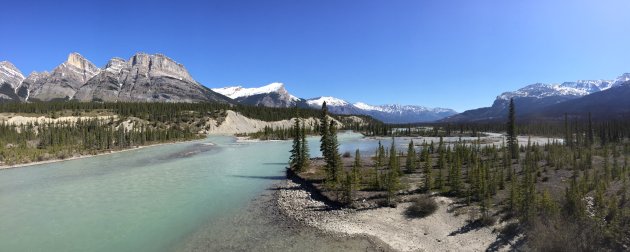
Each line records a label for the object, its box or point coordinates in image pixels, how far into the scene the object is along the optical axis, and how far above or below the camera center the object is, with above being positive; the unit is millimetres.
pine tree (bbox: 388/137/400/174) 48662 -4019
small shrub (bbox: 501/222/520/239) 26278 -7415
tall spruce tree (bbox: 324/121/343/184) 47197 -4415
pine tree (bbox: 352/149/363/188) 44625 -6024
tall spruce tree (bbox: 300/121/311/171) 61344 -4519
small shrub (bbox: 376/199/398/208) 35681 -7292
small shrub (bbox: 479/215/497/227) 28672 -7229
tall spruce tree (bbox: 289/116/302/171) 62094 -3498
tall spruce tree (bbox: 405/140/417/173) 57281 -5338
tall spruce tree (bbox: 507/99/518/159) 72312 -899
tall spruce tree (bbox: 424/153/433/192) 41250 -5968
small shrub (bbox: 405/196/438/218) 32719 -7106
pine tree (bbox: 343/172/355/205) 37281 -6455
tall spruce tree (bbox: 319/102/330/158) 58462 +238
